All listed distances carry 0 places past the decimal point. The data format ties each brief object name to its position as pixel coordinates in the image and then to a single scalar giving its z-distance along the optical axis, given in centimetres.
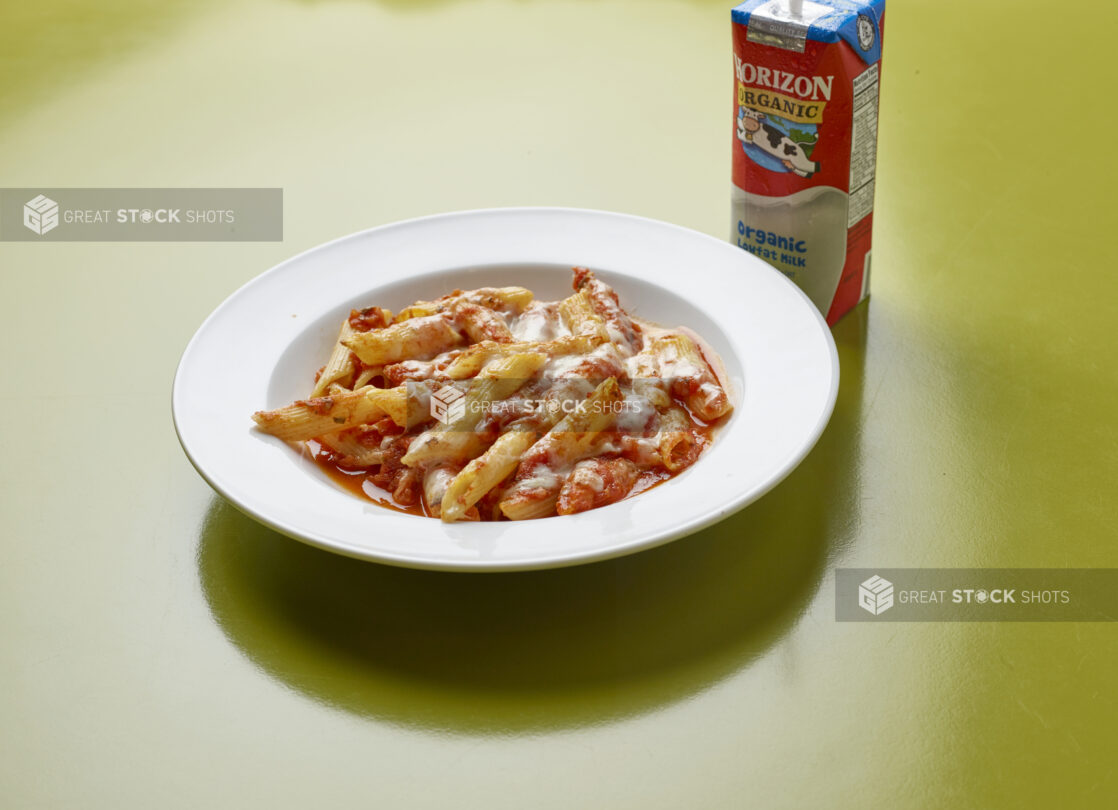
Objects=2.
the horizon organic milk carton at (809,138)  87
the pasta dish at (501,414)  80
